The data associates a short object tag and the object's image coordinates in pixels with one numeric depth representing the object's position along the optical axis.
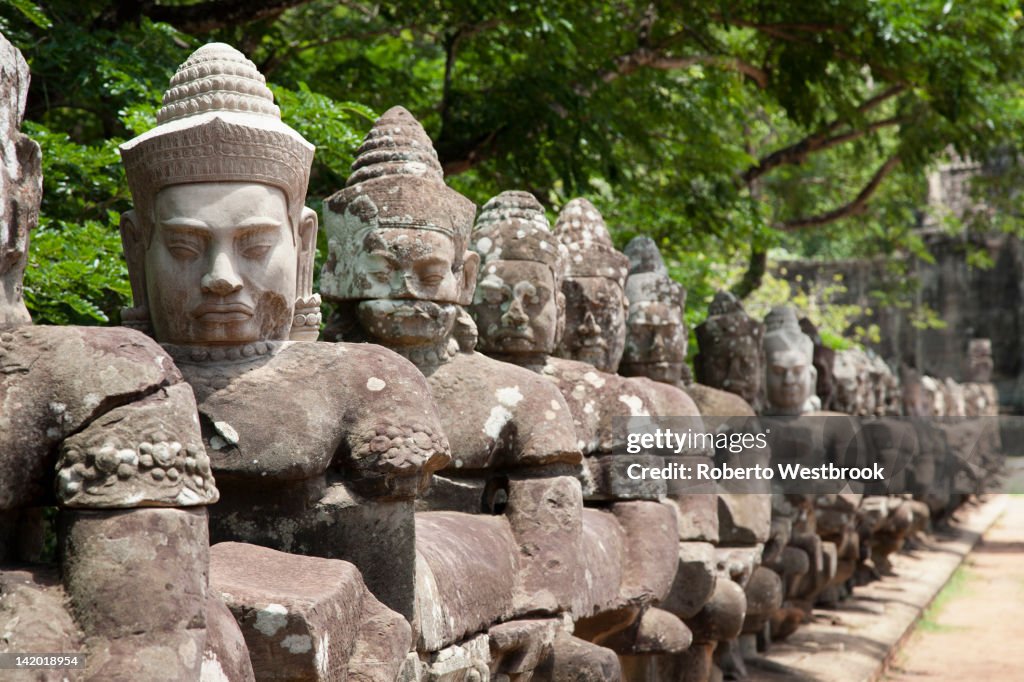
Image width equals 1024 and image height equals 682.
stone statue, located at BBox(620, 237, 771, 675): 6.17
